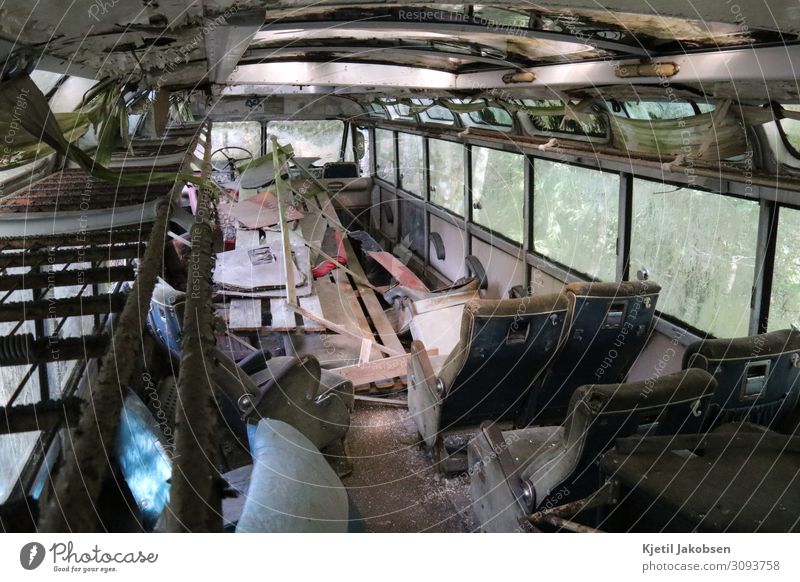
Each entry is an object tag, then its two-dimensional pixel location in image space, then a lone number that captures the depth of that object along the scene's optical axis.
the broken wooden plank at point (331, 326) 4.87
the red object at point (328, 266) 6.41
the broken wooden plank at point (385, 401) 4.35
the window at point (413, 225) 8.53
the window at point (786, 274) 2.86
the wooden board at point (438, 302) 5.71
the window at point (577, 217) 4.44
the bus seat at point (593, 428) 2.04
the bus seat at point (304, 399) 2.77
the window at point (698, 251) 3.22
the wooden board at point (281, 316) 4.78
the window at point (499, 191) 5.80
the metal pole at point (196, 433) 0.56
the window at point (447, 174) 7.18
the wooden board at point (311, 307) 4.86
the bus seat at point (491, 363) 2.97
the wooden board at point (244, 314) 4.77
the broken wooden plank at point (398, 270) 6.62
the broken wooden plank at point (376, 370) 4.46
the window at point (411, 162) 8.49
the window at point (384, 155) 9.64
